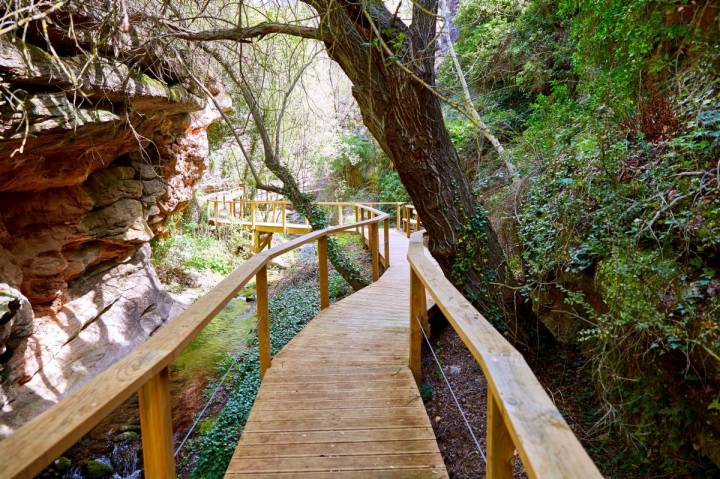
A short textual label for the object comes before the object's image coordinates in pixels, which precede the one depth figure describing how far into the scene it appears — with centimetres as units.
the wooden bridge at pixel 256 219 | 1410
